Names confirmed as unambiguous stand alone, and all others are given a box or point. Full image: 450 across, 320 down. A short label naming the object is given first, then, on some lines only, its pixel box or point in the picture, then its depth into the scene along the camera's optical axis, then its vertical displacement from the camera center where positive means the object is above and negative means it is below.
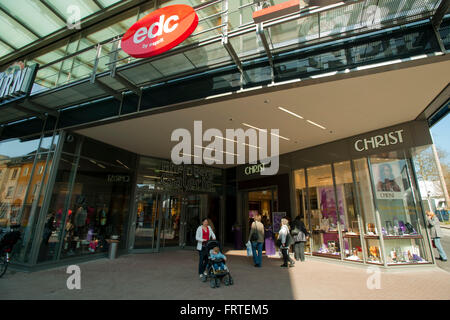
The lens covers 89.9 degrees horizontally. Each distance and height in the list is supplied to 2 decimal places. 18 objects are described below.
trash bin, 8.82 -1.16
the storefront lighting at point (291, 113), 6.32 +3.00
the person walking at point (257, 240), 7.22 -0.65
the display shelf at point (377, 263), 6.96 -1.26
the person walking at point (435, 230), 6.83 -0.23
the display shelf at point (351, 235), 7.75 -0.50
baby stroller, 5.16 -1.23
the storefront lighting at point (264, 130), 7.32 +2.99
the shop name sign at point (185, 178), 11.52 +2.07
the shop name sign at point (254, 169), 11.40 +2.54
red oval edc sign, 4.95 +4.25
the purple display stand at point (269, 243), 9.64 -0.99
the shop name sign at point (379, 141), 7.21 +2.62
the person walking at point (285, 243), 7.19 -0.74
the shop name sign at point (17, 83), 7.42 +4.33
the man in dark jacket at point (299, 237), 8.16 -0.60
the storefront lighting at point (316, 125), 7.17 +3.02
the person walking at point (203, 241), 5.91 -0.59
